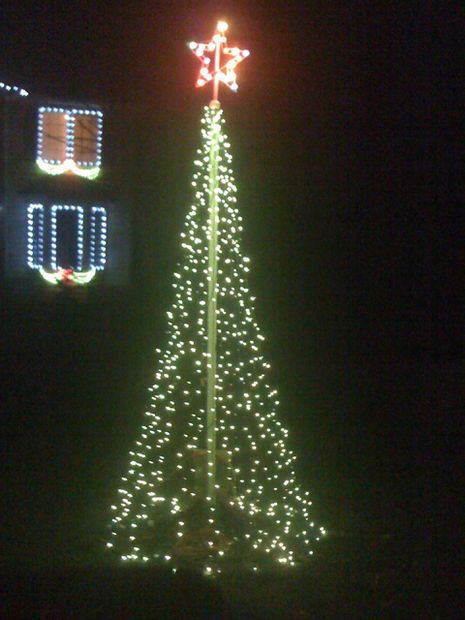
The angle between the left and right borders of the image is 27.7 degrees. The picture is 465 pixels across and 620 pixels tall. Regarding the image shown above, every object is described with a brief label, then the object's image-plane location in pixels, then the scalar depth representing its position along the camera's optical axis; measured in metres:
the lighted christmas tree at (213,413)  8.17
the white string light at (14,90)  18.78
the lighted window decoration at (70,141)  19.38
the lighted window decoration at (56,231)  19.50
